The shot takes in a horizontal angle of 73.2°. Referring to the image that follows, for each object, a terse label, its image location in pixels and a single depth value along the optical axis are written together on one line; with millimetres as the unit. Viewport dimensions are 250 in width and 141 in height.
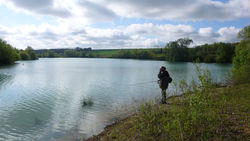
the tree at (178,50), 102625
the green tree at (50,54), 195350
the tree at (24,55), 117750
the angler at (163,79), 11594
